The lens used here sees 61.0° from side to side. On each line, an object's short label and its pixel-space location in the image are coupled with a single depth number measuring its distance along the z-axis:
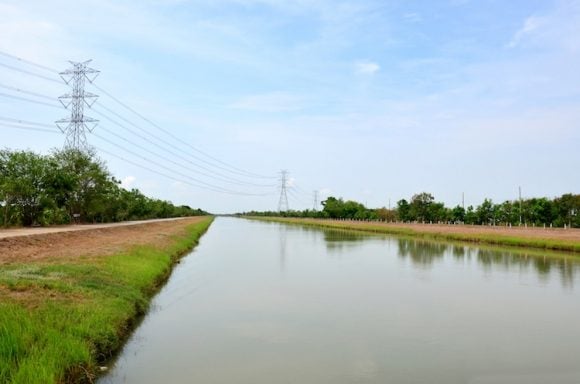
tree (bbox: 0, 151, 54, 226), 28.16
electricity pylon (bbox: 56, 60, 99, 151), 33.38
